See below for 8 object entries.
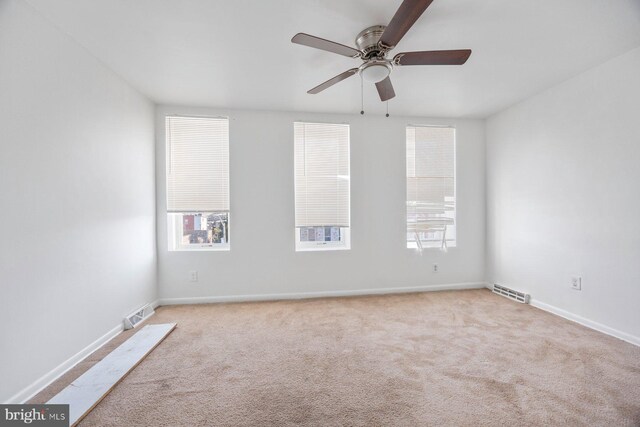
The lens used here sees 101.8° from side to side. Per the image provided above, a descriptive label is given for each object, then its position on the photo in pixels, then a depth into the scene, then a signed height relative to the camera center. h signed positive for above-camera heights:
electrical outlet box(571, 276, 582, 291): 2.69 -0.78
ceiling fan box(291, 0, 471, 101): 1.50 +1.07
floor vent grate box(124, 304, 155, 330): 2.63 -1.12
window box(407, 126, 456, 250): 3.77 +0.35
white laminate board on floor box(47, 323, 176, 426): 1.61 -1.17
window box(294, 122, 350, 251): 3.54 +0.39
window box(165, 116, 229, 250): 3.32 +0.54
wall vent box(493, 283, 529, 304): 3.25 -1.12
